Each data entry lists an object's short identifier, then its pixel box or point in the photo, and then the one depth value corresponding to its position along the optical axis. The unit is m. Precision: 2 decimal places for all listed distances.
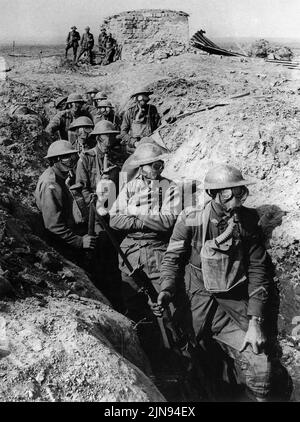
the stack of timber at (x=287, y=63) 11.95
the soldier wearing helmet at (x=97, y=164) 6.53
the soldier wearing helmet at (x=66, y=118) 8.48
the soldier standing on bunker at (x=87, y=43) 16.70
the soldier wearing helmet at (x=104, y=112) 8.73
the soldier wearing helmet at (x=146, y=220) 5.05
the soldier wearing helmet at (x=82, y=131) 7.32
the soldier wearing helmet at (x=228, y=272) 4.30
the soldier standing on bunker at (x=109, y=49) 15.74
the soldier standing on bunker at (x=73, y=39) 16.89
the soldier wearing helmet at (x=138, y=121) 8.42
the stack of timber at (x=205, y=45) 15.37
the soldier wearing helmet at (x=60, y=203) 5.39
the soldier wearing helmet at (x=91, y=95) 10.65
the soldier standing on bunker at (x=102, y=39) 16.27
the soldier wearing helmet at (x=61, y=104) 9.84
